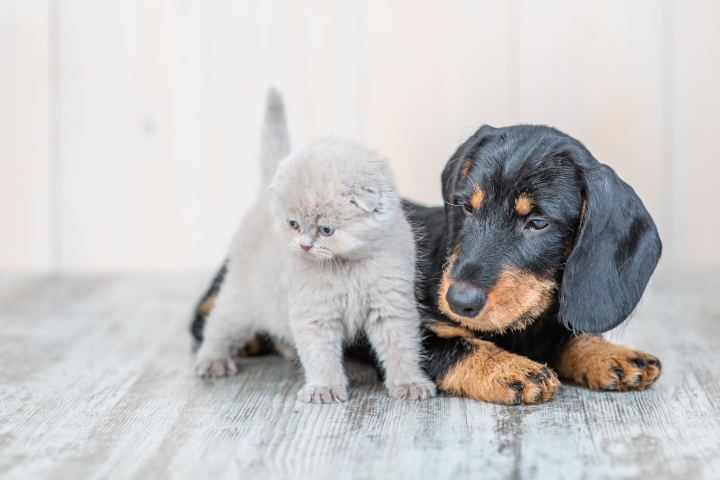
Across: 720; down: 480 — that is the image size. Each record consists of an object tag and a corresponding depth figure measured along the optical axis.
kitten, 0.79
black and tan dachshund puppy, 0.80
